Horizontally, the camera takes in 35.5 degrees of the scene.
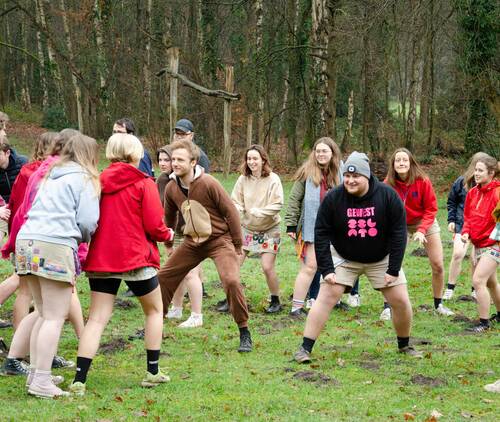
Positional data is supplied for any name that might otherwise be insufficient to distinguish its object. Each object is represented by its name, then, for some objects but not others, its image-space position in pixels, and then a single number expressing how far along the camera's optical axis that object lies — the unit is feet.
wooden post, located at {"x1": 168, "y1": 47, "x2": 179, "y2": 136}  66.39
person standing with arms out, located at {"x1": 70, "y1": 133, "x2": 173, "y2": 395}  19.74
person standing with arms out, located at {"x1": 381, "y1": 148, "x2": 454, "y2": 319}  29.48
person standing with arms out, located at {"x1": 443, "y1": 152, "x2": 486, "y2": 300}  33.78
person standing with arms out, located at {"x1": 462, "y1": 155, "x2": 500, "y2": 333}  27.86
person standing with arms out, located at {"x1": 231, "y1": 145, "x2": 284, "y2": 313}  31.68
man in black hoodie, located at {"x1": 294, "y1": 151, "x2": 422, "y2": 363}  23.30
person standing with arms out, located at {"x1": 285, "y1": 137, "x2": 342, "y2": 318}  30.76
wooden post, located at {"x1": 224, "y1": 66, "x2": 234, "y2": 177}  77.61
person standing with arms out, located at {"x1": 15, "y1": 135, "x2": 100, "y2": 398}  18.98
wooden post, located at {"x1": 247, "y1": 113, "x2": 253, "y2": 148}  86.28
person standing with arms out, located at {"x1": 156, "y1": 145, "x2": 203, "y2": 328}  29.48
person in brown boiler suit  25.16
